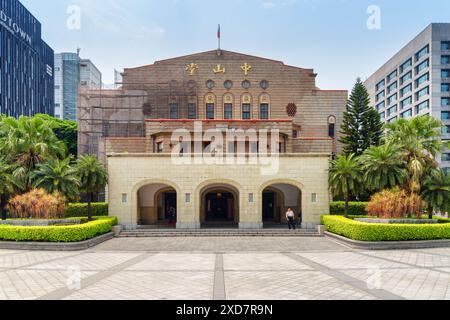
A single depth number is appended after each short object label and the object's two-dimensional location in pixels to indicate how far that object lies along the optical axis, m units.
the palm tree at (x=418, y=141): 21.17
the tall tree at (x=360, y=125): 32.88
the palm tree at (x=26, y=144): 21.67
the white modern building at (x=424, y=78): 56.88
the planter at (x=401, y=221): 19.38
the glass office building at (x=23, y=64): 61.19
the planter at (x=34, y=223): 19.36
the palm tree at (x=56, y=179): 20.20
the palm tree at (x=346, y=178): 22.06
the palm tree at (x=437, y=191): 20.02
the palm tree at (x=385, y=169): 20.67
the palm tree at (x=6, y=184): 20.22
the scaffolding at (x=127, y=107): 34.84
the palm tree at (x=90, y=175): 22.09
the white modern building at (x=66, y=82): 104.61
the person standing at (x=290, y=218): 23.02
